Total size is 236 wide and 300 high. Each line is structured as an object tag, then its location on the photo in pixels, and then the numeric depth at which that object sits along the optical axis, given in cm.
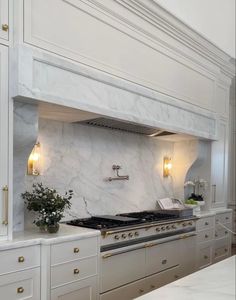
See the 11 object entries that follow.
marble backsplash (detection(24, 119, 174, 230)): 336
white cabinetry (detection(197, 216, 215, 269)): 450
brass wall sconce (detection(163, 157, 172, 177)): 490
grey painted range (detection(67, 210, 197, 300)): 309
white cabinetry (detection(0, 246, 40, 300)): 230
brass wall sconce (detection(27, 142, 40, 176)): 312
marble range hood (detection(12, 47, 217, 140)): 252
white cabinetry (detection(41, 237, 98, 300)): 254
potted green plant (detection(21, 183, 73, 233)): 273
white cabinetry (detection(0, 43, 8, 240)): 239
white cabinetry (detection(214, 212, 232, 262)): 507
